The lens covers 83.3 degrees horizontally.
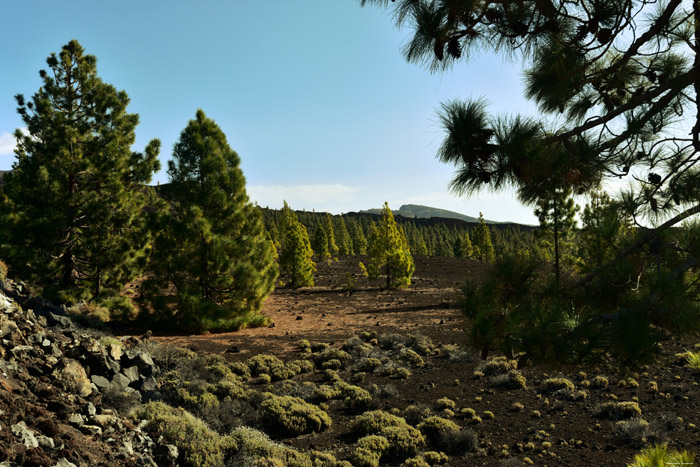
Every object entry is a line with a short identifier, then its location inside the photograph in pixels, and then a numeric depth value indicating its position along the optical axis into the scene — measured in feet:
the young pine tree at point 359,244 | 251.80
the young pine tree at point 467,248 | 228.02
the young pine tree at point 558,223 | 75.10
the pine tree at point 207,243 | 52.42
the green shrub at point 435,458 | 22.74
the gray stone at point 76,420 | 18.85
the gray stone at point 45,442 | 15.37
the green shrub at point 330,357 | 42.57
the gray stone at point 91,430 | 18.81
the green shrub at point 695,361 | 11.05
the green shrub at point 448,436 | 24.33
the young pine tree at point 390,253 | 114.83
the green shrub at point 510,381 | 34.53
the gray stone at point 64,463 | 14.65
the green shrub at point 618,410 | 28.09
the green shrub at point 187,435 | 19.94
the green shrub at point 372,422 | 26.01
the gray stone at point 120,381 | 26.28
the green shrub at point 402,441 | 23.67
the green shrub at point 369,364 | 40.50
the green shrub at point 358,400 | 30.47
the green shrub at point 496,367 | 38.43
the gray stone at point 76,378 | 22.70
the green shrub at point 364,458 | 21.89
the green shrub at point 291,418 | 26.23
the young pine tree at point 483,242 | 188.96
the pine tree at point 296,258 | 118.73
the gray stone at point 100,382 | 25.16
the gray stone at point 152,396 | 27.11
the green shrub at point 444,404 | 30.35
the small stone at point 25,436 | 14.83
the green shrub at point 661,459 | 8.91
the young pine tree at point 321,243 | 182.19
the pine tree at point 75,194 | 47.24
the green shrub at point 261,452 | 20.04
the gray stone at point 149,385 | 28.48
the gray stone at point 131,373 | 28.60
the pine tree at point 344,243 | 250.62
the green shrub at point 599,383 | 34.14
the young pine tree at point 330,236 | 236.94
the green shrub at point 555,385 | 33.63
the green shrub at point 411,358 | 42.09
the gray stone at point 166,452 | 19.56
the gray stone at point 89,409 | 20.43
